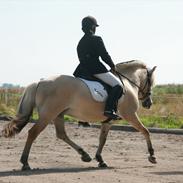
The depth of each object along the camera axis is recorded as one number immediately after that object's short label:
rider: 11.66
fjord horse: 11.27
